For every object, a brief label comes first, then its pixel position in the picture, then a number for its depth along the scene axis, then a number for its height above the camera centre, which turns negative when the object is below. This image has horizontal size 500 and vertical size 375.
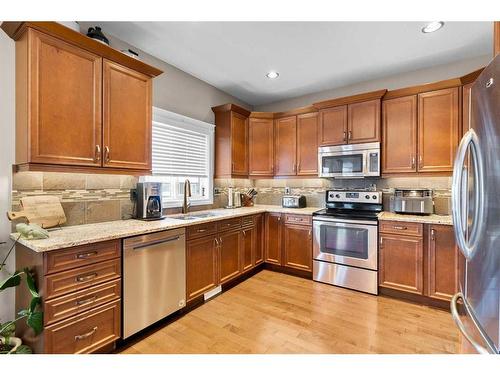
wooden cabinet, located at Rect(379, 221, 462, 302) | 2.36 -0.78
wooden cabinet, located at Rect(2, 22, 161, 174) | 1.60 +0.65
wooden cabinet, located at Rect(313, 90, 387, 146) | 2.98 +0.90
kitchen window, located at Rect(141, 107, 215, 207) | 2.75 +0.40
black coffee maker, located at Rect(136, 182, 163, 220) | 2.36 -0.14
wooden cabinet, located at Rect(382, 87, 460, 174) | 2.59 +0.65
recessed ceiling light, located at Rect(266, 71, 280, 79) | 3.07 +1.49
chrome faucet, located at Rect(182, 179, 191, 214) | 2.84 -0.10
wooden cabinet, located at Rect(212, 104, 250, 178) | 3.45 +0.70
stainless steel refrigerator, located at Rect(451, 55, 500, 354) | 0.97 -0.12
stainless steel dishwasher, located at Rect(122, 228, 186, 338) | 1.80 -0.76
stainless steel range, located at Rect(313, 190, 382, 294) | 2.74 -0.68
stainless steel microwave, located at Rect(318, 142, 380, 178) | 2.98 +0.35
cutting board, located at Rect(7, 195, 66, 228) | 1.69 -0.18
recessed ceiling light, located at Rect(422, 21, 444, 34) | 2.10 +1.46
